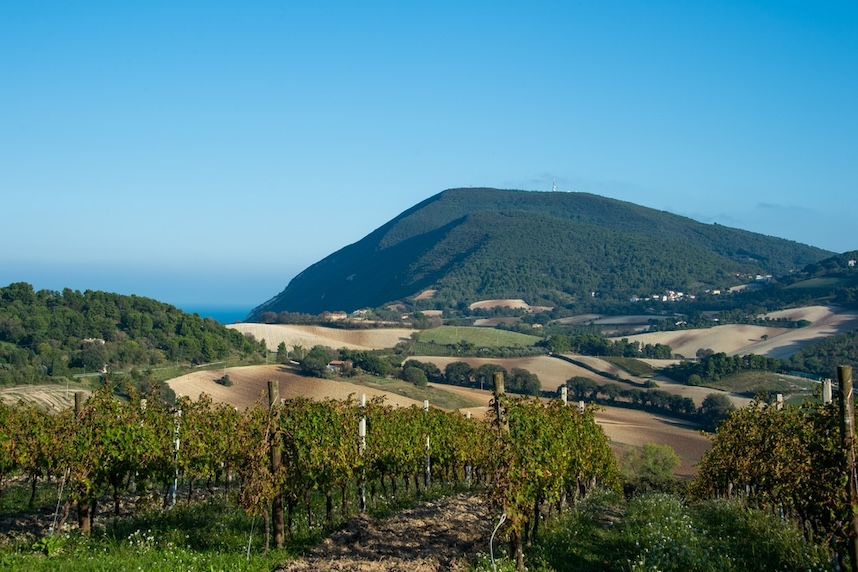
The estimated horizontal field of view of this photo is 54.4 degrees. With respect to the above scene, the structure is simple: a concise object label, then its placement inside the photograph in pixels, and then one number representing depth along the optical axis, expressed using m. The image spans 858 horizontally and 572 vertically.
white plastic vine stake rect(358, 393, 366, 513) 17.78
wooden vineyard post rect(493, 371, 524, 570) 12.29
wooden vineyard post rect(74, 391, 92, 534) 15.41
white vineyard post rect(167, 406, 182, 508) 18.30
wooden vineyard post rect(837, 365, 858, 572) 10.35
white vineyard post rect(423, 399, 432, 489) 21.91
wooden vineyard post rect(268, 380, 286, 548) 14.55
